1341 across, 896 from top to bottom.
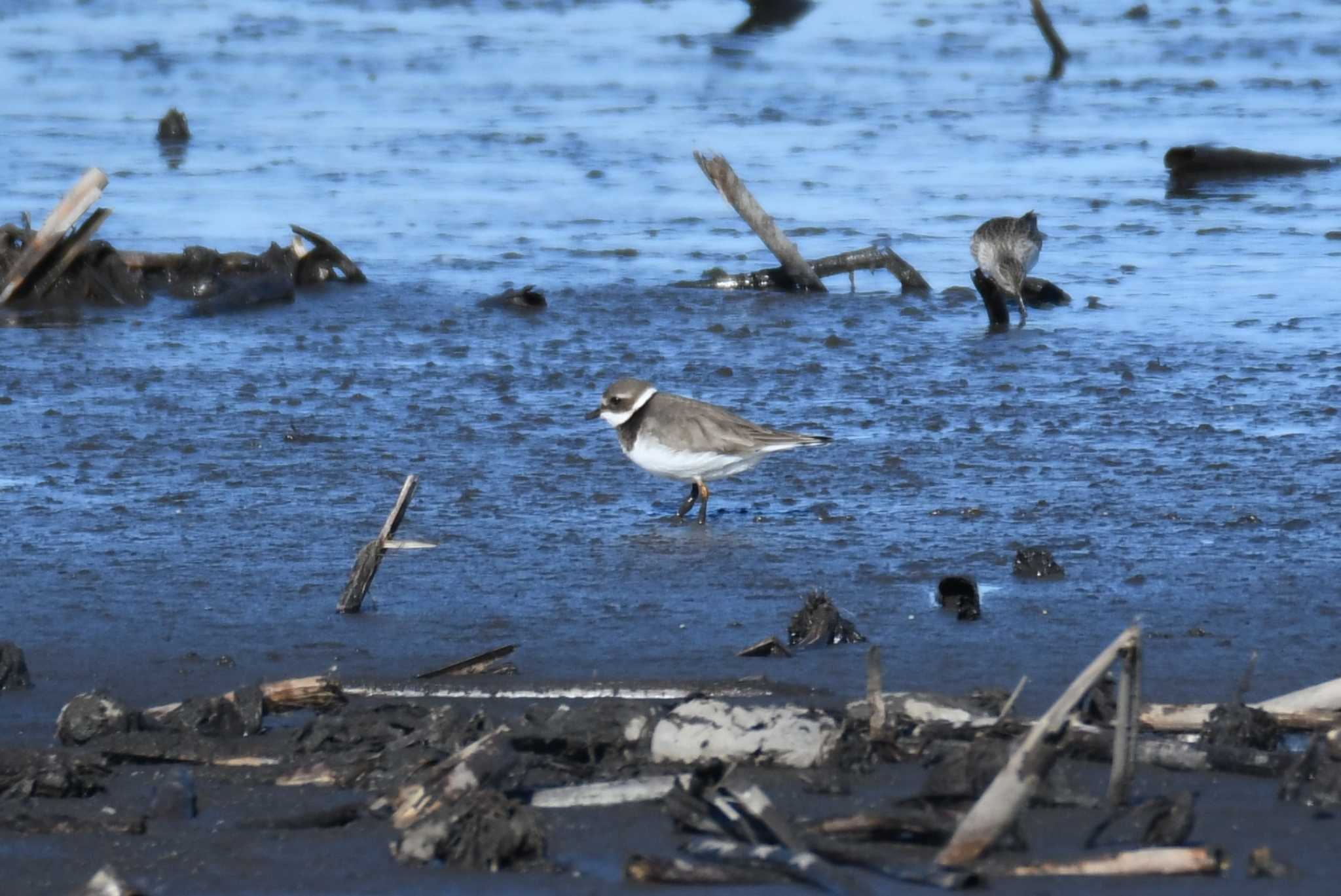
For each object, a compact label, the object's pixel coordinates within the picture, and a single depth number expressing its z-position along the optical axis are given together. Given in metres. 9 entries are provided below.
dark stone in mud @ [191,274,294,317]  21.86
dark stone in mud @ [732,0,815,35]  46.47
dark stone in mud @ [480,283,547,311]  21.53
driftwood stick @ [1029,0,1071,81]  40.34
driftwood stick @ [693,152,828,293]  22.41
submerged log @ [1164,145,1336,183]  28.08
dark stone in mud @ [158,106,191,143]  32.16
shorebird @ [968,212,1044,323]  21.19
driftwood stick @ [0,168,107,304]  21.58
